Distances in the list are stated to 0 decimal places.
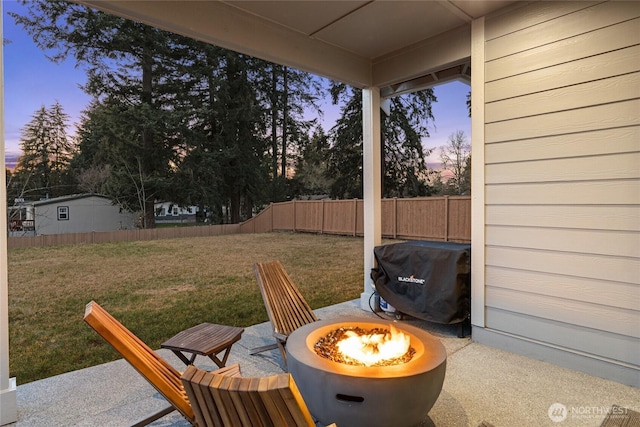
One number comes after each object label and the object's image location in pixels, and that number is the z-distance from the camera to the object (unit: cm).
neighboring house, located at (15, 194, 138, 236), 859
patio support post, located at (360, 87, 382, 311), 395
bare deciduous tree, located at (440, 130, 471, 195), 1167
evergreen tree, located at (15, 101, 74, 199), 880
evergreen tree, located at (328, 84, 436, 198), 1522
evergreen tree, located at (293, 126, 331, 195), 1519
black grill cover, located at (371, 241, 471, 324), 307
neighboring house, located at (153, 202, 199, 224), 1188
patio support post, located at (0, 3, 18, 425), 190
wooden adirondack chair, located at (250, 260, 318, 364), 261
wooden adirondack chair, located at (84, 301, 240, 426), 143
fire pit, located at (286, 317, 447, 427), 136
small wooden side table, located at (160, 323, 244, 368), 203
